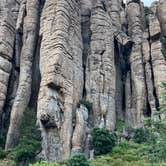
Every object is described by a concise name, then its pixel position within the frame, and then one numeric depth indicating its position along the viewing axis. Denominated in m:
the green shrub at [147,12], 44.42
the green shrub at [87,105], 34.03
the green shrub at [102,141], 30.06
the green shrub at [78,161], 25.61
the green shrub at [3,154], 29.50
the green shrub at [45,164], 23.45
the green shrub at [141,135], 32.81
